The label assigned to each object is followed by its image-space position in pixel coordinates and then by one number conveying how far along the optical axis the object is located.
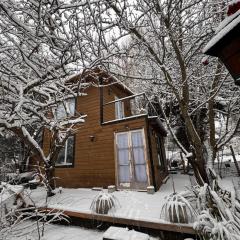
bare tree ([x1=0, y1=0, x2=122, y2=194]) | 2.81
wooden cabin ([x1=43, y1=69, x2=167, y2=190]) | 8.71
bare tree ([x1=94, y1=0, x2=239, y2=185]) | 3.64
